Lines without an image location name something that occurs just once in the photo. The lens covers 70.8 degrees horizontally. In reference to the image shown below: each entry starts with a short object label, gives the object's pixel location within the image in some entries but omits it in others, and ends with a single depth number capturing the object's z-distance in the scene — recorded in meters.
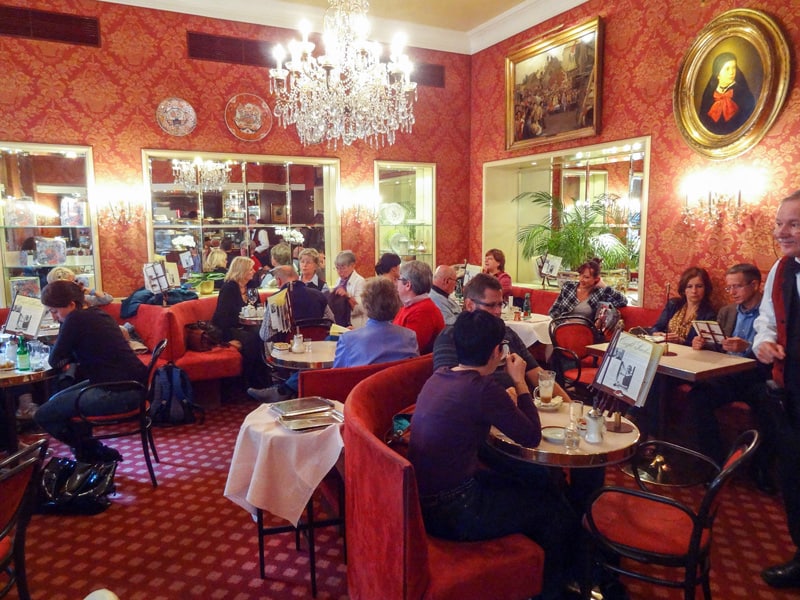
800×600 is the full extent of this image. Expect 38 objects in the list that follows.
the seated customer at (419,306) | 3.91
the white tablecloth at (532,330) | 5.64
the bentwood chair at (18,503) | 2.01
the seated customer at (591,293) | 5.73
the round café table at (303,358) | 3.96
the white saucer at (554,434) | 2.41
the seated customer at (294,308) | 4.35
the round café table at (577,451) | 2.27
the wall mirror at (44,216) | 6.36
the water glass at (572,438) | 2.34
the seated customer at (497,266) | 7.22
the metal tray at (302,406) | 2.81
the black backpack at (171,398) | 5.05
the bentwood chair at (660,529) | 2.05
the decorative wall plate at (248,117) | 7.17
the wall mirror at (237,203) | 7.10
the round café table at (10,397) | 3.64
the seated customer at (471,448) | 2.15
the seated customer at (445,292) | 4.52
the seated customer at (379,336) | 3.42
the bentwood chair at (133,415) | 3.73
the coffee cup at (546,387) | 2.85
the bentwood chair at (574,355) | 4.77
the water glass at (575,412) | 2.58
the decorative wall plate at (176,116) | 6.80
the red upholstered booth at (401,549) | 1.80
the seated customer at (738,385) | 3.88
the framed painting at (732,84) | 4.75
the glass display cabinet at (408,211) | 8.48
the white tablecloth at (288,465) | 2.65
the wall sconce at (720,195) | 5.06
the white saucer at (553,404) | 2.82
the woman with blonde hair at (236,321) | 5.84
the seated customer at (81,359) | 3.76
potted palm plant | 6.91
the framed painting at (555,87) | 6.48
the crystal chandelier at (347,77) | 5.09
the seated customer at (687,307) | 5.03
